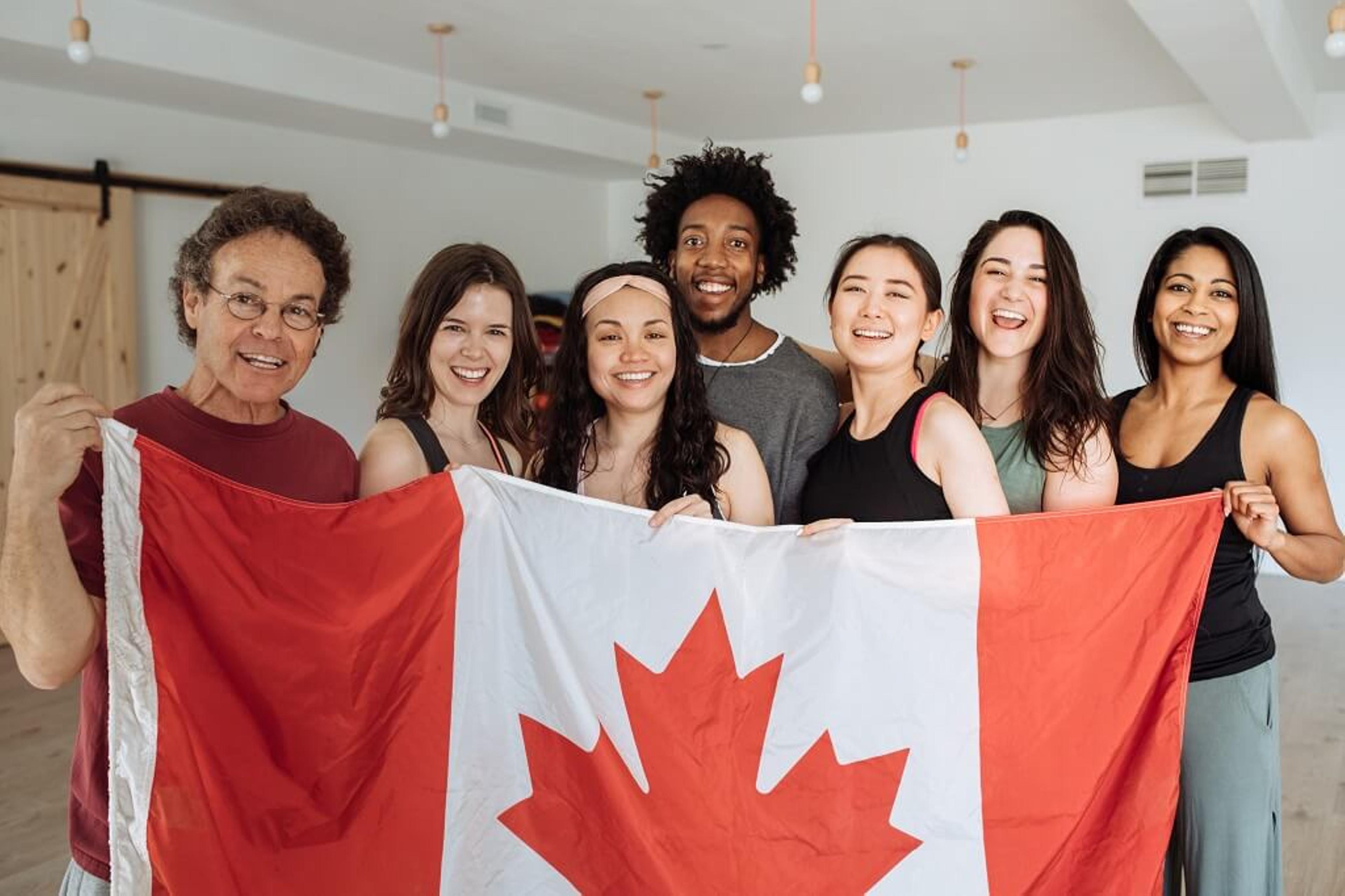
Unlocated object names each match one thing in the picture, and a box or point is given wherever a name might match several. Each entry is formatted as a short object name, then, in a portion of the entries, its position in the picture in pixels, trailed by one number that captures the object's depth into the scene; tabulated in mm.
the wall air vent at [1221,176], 6902
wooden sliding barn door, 5281
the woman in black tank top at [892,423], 1786
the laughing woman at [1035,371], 1877
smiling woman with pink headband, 2002
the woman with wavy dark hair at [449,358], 2064
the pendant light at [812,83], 4199
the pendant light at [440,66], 5297
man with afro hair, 2236
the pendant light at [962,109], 5938
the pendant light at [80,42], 3881
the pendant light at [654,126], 6453
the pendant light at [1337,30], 3328
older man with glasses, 1396
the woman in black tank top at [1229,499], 1789
